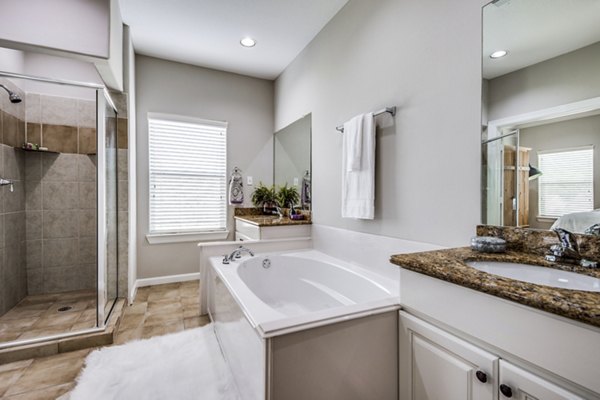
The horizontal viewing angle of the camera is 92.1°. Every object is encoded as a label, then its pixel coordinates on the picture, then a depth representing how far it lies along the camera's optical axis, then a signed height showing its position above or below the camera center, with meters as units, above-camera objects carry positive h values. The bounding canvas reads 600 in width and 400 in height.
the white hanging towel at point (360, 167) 1.99 +0.22
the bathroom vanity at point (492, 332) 0.69 -0.39
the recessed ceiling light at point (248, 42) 2.85 +1.57
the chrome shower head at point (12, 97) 2.20 +0.79
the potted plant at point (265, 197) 3.54 +0.02
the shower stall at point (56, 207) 2.16 -0.07
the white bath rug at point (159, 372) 1.52 -1.02
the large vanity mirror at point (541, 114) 1.09 +0.35
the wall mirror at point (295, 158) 3.02 +0.48
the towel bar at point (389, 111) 1.87 +0.57
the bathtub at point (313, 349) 1.07 -0.62
